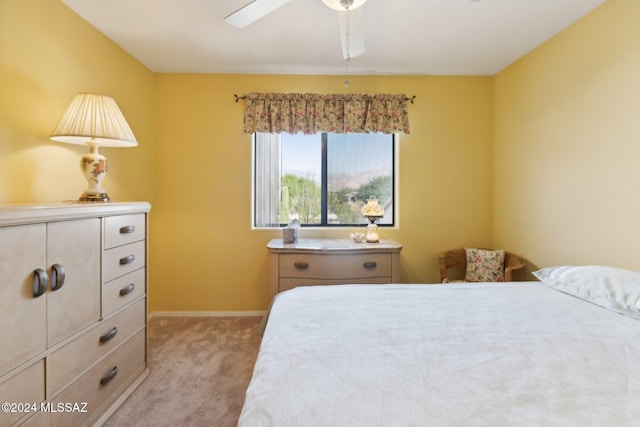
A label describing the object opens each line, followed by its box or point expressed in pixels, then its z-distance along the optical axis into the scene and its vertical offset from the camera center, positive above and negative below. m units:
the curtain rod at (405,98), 3.02 +1.21
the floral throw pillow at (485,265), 2.79 -0.52
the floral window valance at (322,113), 2.98 +1.03
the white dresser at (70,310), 1.14 -0.48
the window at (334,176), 3.24 +0.41
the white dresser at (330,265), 2.61 -0.48
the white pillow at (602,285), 1.32 -0.37
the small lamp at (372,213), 2.93 +0.00
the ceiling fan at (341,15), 1.47 +1.06
